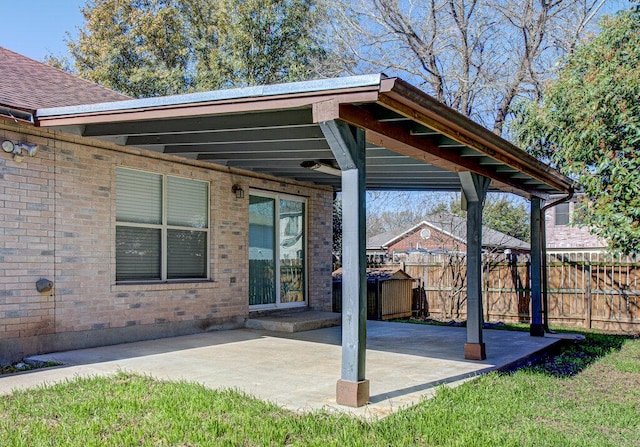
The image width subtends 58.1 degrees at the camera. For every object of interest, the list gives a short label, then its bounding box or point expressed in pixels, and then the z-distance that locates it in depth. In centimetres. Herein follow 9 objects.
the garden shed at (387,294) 1417
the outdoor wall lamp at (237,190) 1014
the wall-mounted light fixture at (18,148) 675
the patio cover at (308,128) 486
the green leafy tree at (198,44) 2217
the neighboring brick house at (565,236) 2617
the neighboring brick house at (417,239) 2916
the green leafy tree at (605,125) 950
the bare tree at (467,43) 1855
